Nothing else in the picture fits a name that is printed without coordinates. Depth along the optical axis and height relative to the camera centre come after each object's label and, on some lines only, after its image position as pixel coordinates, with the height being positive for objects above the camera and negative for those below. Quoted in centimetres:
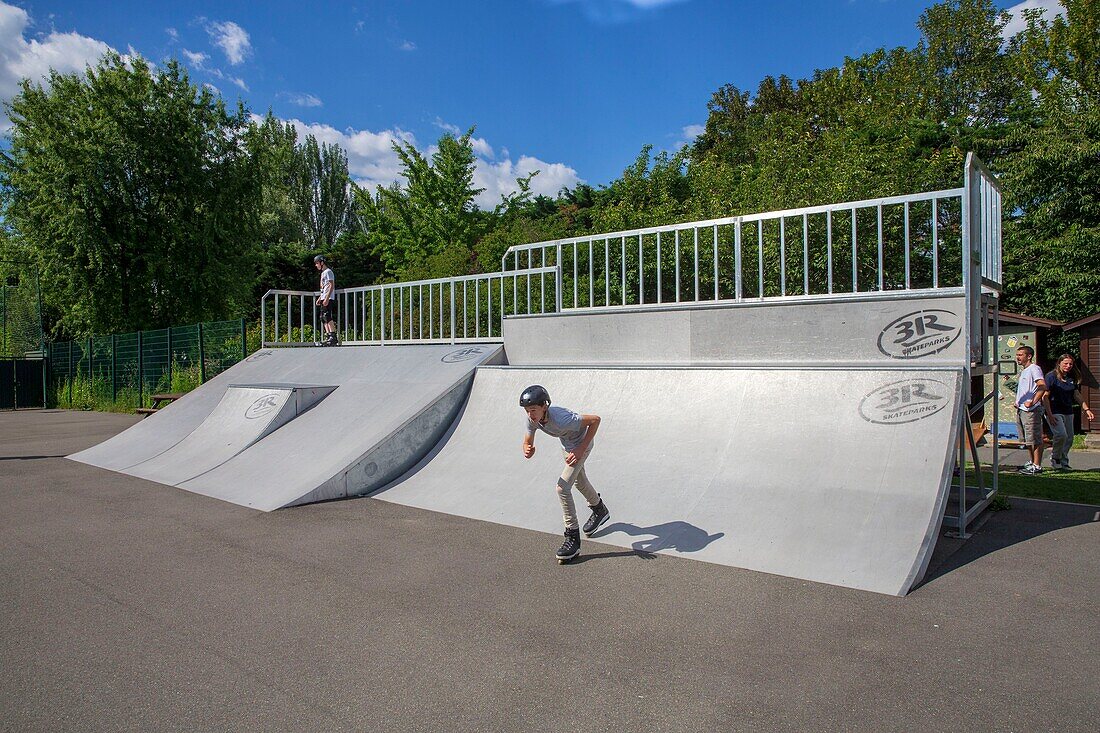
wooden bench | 1633 -101
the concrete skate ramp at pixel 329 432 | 762 -94
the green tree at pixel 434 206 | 3491 +828
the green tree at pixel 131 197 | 2292 +606
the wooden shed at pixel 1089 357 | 1582 -1
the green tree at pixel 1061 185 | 1769 +464
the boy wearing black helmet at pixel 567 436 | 495 -57
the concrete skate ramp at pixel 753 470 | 476 -98
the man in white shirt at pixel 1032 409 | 978 -76
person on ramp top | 1282 +121
